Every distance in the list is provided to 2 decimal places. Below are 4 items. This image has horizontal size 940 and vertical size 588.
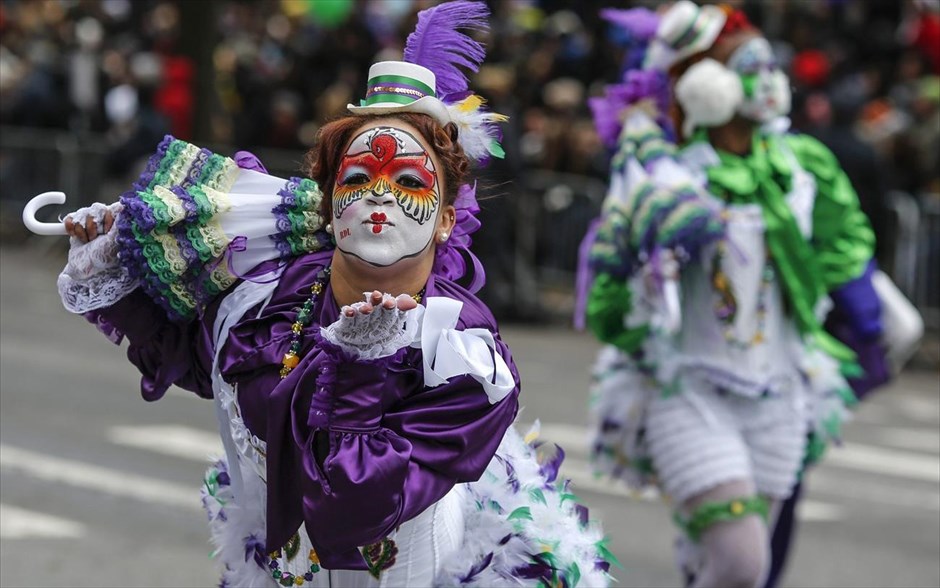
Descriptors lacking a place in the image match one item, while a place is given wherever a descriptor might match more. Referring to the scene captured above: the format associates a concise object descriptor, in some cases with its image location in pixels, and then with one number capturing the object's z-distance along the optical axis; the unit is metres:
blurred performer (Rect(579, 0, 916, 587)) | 12.05
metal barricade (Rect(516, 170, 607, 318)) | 28.45
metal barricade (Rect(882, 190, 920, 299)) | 26.34
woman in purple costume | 7.33
